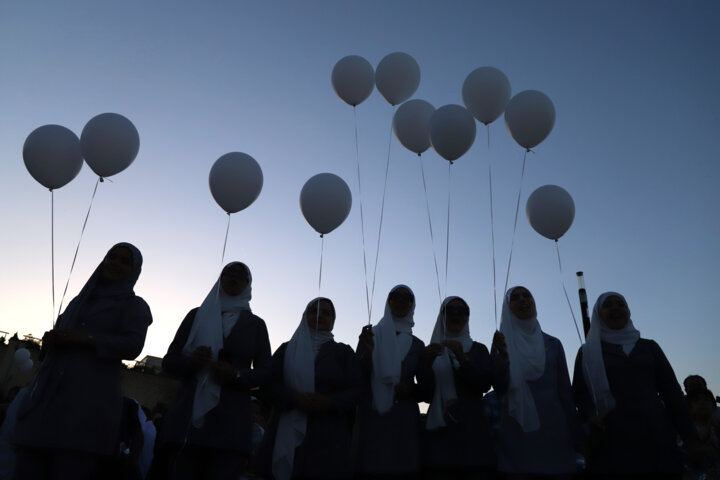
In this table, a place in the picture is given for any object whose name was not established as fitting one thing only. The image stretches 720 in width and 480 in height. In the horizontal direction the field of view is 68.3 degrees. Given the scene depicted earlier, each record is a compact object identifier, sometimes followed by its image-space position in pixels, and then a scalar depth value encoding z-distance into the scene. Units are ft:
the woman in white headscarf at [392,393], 11.60
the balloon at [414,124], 20.52
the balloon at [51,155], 15.79
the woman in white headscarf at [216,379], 10.62
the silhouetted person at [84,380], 9.60
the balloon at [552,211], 17.19
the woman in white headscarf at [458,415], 11.53
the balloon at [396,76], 21.04
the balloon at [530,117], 17.89
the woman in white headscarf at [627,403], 11.09
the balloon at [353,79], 20.85
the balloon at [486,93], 18.97
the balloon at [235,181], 15.92
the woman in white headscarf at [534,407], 11.58
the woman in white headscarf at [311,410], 11.64
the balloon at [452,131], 17.78
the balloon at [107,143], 15.93
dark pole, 31.91
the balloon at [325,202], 16.63
